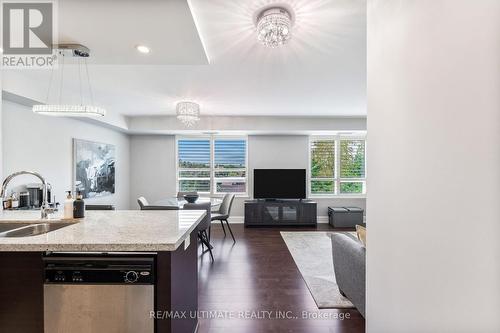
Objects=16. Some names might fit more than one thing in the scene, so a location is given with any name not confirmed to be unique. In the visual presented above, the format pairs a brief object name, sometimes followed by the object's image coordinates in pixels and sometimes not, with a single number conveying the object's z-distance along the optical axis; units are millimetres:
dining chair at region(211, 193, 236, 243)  4297
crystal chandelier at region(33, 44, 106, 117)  1952
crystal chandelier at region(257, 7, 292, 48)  1642
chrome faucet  1827
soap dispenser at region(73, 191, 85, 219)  1910
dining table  3848
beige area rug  2521
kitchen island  1271
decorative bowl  3945
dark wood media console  5633
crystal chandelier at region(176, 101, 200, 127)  3738
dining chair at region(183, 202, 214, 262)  3334
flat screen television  5836
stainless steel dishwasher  1310
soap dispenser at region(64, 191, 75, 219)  1891
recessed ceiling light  1948
